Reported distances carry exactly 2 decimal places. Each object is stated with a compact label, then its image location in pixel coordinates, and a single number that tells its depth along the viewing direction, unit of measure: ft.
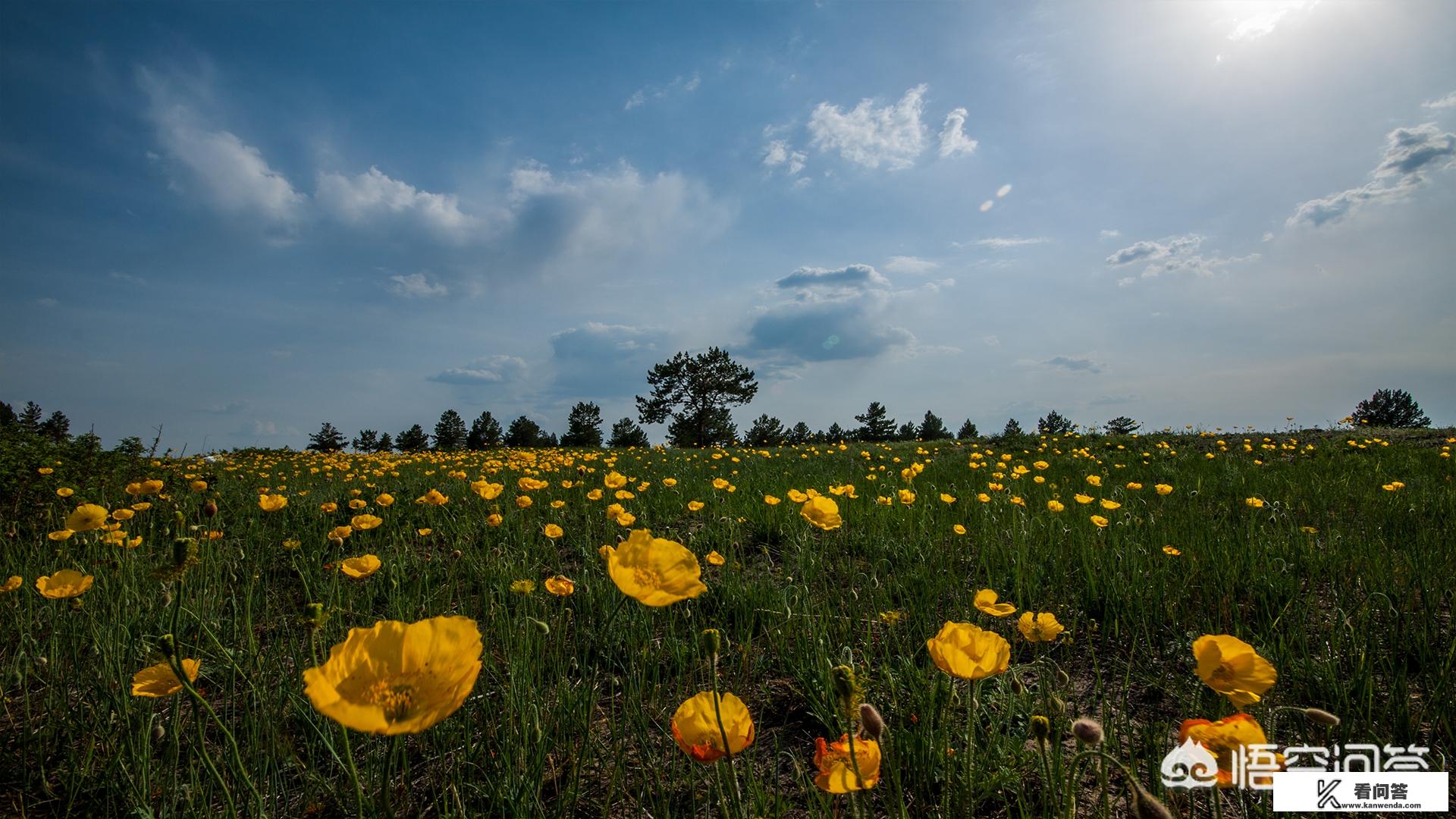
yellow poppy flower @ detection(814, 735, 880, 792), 3.64
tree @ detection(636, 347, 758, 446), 148.36
